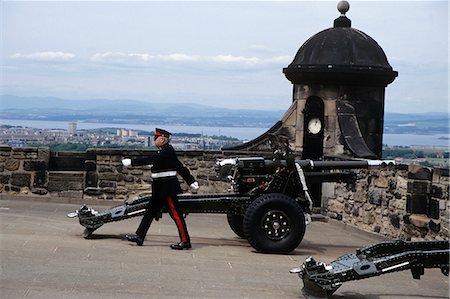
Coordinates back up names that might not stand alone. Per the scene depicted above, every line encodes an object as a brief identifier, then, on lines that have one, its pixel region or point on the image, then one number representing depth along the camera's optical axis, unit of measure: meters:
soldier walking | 10.77
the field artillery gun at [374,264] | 7.34
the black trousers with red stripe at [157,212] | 10.70
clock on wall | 17.20
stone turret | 16.77
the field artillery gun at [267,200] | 10.51
